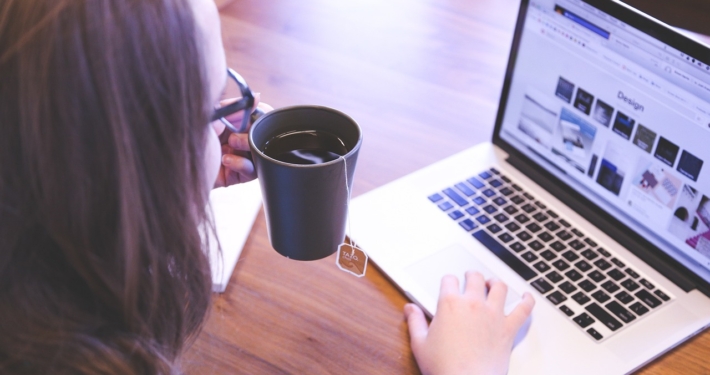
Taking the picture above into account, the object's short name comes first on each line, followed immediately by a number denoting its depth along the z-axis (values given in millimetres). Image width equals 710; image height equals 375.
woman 429
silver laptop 738
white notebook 793
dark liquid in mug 611
